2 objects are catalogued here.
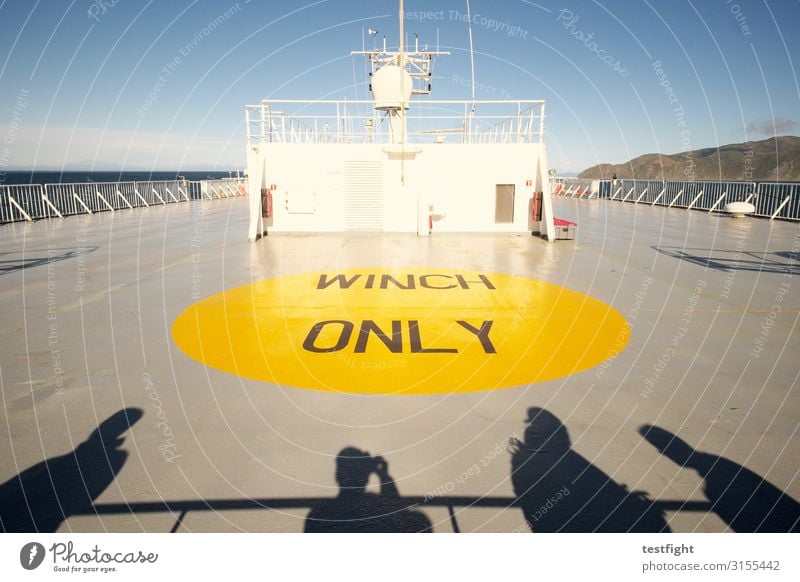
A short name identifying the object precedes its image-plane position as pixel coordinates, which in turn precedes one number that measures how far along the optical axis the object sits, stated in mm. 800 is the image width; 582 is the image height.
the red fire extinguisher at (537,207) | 18156
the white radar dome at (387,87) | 22219
